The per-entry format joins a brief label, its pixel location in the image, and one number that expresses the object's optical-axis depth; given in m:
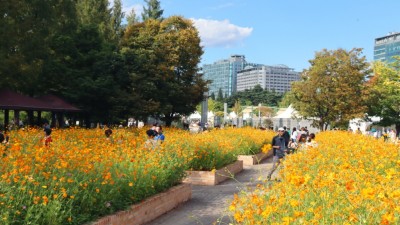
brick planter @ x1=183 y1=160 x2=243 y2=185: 11.74
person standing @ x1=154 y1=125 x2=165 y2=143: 12.06
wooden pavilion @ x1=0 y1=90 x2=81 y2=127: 22.68
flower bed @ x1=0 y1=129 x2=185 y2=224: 5.12
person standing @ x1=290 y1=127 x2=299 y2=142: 23.12
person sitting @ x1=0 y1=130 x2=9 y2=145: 9.51
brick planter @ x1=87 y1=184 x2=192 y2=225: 6.35
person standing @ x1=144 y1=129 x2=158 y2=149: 10.27
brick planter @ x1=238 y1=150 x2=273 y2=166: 17.25
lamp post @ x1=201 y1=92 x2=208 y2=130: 34.68
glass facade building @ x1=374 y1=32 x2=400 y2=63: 175.45
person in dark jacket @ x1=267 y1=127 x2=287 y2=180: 12.31
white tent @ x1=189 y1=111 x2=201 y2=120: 54.26
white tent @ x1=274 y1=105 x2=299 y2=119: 36.35
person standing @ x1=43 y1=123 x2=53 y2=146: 10.53
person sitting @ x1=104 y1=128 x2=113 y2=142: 12.61
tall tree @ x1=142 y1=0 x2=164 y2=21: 46.19
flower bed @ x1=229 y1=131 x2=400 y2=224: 3.70
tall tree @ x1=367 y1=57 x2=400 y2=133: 34.06
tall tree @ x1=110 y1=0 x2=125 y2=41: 41.19
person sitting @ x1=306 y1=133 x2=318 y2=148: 12.48
